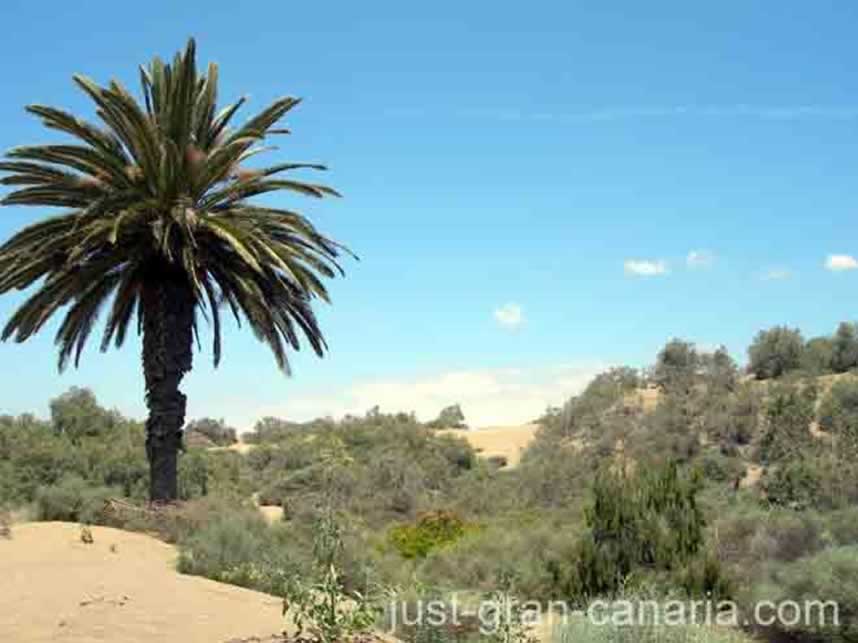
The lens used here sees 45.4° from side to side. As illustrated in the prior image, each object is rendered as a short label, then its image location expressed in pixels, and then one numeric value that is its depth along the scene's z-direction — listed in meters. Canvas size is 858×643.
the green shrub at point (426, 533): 22.42
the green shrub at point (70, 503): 18.50
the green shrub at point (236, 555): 12.85
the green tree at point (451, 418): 69.56
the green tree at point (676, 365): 45.25
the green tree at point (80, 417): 40.69
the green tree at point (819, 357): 47.03
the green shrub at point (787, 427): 34.62
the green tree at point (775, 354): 47.47
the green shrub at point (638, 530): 17.02
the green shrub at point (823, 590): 13.38
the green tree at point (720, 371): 43.00
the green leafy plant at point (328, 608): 7.96
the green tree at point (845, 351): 46.75
